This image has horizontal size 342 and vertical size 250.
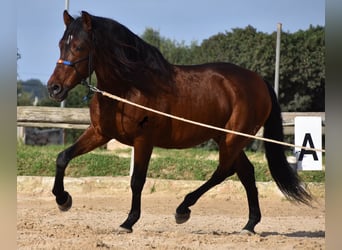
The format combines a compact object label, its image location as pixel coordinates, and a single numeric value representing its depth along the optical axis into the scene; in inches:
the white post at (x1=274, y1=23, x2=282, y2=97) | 879.9
